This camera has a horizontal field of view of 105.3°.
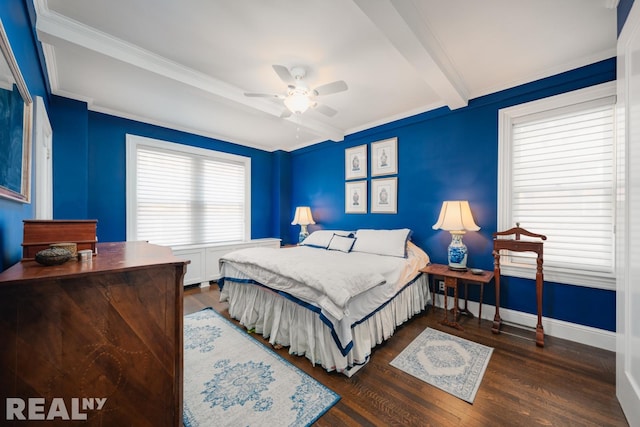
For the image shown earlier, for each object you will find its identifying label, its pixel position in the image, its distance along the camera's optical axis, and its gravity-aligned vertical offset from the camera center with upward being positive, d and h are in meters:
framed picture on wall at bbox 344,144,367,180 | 4.03 +0.86
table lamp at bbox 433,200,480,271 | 2.73 -0.14
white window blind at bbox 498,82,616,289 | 2.25 +0.32
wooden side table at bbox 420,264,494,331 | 2.50 -0.67
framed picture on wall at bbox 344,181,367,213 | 4.04 +0.27
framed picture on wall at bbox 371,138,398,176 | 3.67 +0.87
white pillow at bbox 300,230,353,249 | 3.89 -0.42
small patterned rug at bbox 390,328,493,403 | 1.77 -1.23
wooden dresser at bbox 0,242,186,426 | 0.80 -0.48
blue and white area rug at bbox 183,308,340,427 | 1.50 -1.25
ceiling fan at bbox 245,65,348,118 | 2.10 +1.10
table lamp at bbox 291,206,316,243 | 4.68 -0.12
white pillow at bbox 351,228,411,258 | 3.12 -0.39
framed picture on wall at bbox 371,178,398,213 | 3.68 +0.27
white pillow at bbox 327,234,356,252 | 3.55 -0.46
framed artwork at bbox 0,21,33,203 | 1.01 +0.40
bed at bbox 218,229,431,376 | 1.91 -0.76
